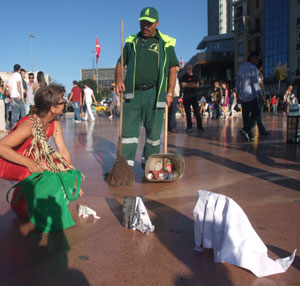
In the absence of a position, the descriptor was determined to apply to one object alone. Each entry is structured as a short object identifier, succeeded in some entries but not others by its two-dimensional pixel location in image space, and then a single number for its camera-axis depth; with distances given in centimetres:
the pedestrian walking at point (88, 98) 1739
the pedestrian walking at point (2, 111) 967
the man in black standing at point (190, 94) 1062
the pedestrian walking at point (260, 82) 770
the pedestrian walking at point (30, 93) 1157
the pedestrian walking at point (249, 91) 760
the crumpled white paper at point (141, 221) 266
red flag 3016
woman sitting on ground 288
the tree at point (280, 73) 4438
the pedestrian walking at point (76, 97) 1625
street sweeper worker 433
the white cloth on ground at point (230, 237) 205
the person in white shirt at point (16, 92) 1018
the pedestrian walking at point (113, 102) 2185
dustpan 418
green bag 267
